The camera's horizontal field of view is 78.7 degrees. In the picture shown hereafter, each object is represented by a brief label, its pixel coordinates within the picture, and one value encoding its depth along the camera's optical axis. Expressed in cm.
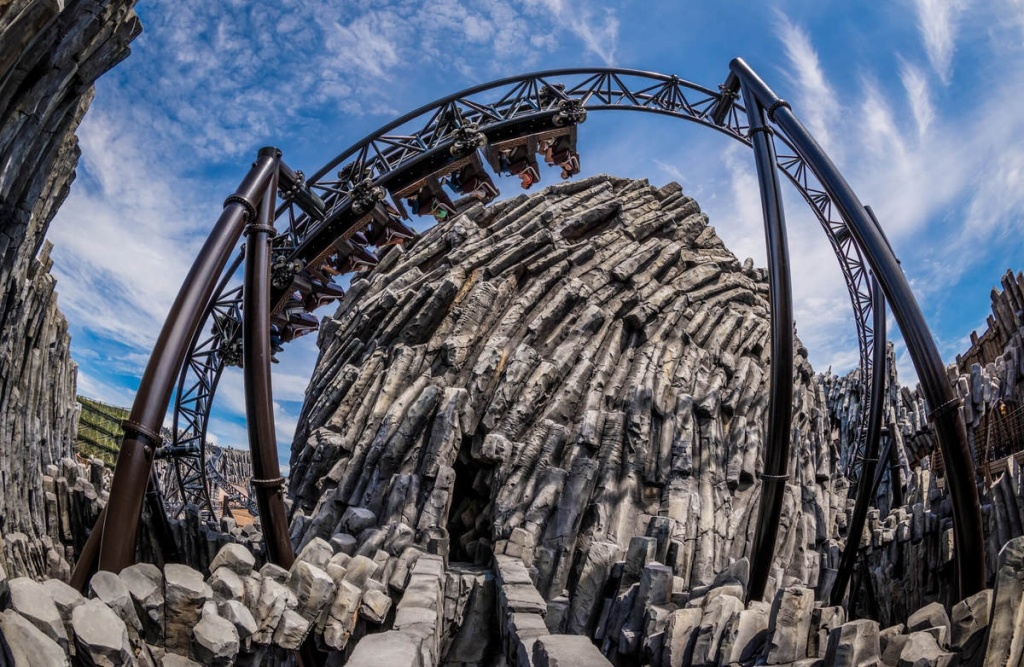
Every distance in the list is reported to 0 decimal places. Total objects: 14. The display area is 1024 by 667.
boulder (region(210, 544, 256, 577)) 666
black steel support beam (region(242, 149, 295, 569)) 768
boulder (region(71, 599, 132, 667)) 447
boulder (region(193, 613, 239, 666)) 544
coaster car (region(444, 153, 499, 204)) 1398
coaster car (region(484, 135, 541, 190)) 1434
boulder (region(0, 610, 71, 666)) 400
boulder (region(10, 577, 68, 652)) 431
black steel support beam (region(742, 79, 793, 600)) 882
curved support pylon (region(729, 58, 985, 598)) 720
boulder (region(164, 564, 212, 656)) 555
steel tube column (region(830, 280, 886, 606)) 1202
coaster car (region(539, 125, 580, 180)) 1470
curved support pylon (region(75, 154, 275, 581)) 594
